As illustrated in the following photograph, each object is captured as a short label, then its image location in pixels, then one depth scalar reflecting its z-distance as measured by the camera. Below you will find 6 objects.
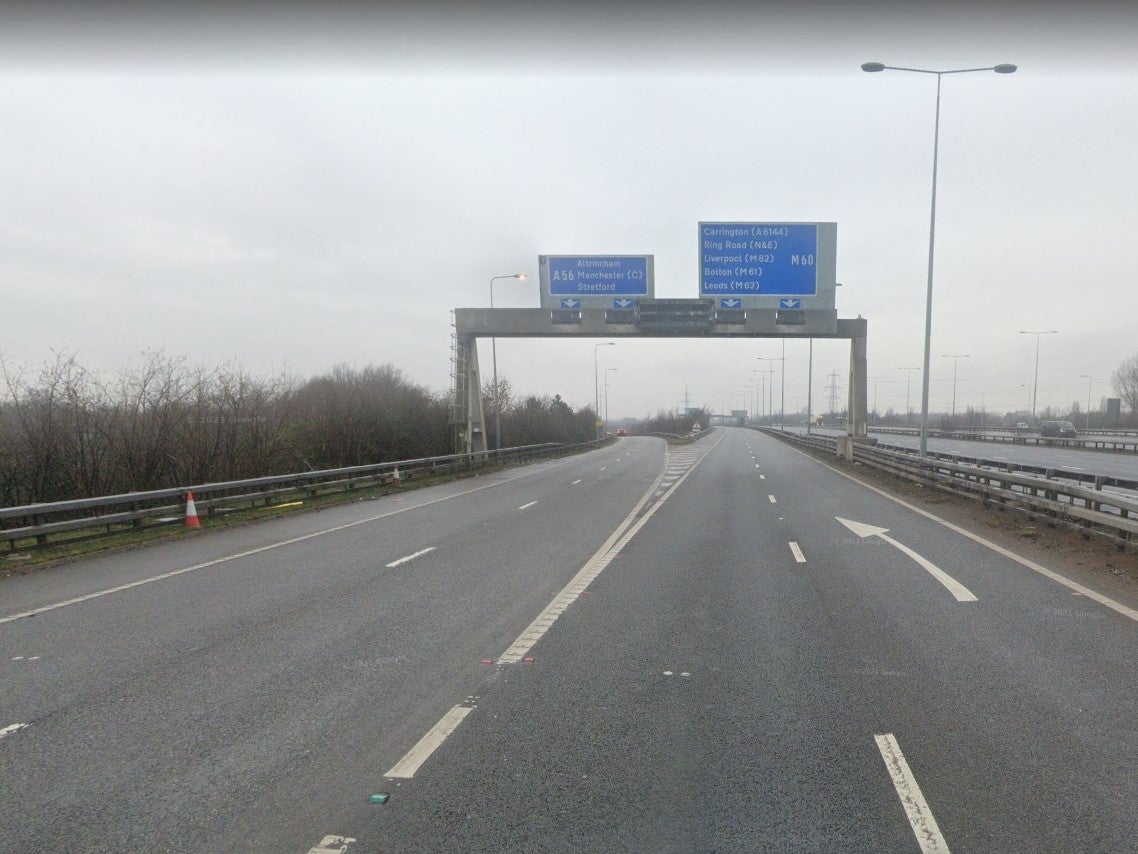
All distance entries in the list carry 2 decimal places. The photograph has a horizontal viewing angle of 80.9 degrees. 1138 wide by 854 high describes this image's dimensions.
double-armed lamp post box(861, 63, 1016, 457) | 19.72
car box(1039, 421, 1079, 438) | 54.41
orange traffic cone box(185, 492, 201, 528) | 14.77
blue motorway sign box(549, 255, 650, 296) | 27.97
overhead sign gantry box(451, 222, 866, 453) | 26.66
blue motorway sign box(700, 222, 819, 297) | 26.50
